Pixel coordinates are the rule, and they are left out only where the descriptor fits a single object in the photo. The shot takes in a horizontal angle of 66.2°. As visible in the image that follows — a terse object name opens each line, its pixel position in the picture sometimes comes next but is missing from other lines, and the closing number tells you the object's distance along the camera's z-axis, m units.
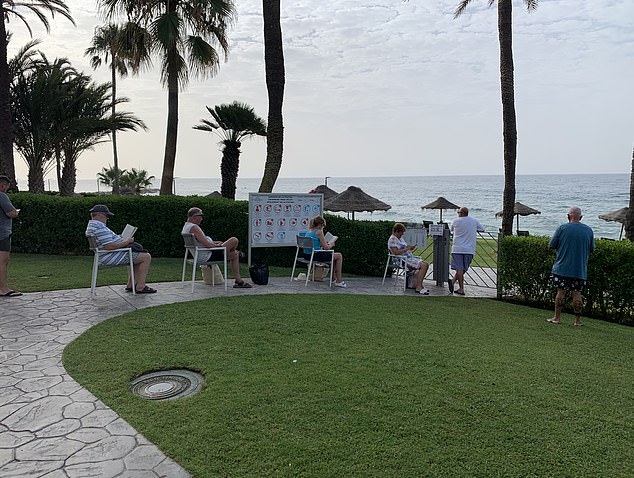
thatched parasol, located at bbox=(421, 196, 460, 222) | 26.33
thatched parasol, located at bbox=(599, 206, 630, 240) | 18.29
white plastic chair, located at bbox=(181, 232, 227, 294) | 7.21
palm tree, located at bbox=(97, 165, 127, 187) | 42.50
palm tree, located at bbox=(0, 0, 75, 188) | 13.06
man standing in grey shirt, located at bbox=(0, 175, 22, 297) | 6.54
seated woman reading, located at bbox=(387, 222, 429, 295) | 8.39
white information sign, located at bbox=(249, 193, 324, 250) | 9.13
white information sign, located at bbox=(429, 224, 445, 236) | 9.10
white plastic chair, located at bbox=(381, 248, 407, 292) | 8.57
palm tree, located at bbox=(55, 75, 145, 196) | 18.08
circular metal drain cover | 3.64
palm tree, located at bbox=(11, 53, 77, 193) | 17.30
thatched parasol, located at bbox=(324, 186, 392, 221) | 18.83
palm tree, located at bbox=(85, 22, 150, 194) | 14.52
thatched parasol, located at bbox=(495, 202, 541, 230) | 23.96
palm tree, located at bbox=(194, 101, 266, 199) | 18.73
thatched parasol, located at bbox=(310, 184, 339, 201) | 20.80
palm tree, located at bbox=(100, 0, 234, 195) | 13.66
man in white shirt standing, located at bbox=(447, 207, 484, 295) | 8.67
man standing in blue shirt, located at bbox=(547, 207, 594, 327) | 6.40
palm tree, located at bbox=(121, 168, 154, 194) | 41.67
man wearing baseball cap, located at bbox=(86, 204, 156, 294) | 6.62
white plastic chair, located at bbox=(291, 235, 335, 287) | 8.25
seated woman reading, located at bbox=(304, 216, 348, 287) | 8.22
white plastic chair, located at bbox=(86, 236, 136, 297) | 6.64
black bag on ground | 8.09
